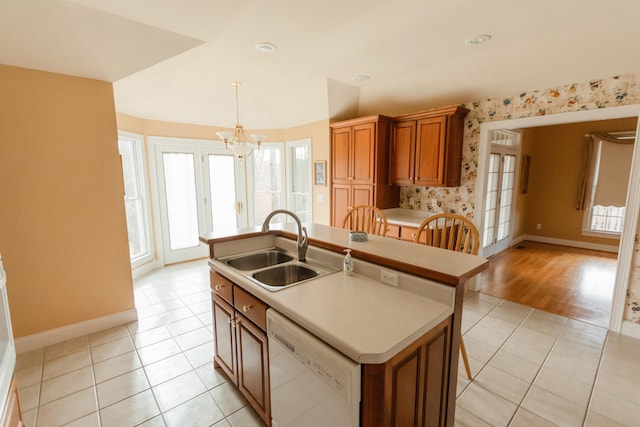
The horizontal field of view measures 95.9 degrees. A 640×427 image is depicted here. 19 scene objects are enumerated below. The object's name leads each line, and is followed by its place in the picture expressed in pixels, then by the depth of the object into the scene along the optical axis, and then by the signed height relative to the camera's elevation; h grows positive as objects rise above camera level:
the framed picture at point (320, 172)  4.72 +0.03
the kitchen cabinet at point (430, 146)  3.45 +0.34
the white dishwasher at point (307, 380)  1.02 -0.82
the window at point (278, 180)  5.38 -0.11
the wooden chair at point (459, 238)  2.01 -0.48
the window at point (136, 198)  4.11 -0.35
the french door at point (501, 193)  4.74 -0.34
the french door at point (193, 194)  4.55 -0.33
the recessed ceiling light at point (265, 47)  2.57 +1.15
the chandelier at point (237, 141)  3.20 +0.38
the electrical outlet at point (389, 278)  1.50 -0.55
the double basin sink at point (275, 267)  1.84 -0.64
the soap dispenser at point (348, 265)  1.69 -0.53
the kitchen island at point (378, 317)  1.04 -0.59
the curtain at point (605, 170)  5.03 +0.05
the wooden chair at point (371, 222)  2.73 -0.49
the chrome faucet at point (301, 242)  1.96 -0.46
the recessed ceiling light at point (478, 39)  2.45 +1.15
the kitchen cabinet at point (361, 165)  3.92 +0.13
